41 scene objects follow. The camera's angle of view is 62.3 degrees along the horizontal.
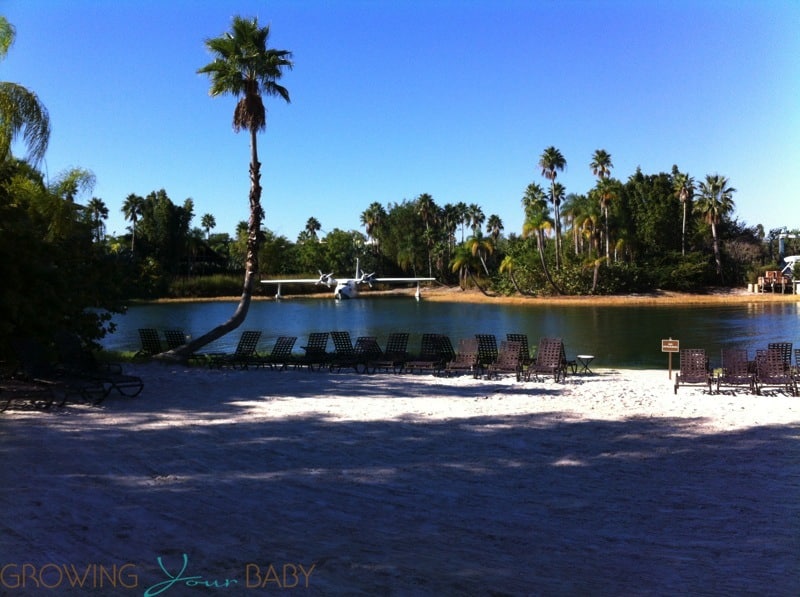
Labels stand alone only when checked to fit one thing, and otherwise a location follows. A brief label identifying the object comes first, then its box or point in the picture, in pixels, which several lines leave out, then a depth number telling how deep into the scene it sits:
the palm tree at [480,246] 85.44
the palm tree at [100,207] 84.69
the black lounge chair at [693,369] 12.50
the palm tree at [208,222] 114.31
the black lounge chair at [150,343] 18.09
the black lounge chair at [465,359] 14.71
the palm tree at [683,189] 78.38
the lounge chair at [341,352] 15.71
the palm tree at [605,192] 73.69
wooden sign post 14.01
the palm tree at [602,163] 79.00
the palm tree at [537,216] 73.50
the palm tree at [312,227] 122.25
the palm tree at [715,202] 77.00
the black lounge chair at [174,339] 17.84
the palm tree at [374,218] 110.88
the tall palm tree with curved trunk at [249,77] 18.98
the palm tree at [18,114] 12.23
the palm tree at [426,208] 103.31
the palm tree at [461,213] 104.94
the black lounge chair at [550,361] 13.80
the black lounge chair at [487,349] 16.30
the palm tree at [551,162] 72.50
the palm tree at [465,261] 86.31
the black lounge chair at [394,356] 15.19
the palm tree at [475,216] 104.19
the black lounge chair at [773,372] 12.04
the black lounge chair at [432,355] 14.93
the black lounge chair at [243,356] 16.25
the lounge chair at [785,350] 13.08
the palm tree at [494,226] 104.31
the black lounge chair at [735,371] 12.13
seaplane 72.68
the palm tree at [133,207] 92.12
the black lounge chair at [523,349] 15.52
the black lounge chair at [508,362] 14.15
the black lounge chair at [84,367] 10.90
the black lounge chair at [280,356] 16.23
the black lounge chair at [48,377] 10.10
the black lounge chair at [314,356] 16.19
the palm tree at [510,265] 80.00
